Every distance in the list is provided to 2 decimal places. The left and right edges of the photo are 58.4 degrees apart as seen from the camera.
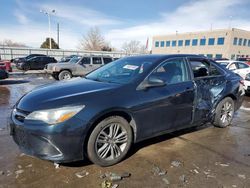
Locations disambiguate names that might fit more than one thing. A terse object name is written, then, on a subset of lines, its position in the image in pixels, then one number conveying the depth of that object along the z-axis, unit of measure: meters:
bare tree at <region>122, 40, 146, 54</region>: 76.64
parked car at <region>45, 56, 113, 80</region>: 13.35
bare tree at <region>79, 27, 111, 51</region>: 59.06
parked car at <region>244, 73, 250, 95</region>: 9.02
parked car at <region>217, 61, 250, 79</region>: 11.76
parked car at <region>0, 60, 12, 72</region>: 12.14
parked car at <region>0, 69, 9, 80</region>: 11.27
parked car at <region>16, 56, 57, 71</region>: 21.48
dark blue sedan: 2.85
